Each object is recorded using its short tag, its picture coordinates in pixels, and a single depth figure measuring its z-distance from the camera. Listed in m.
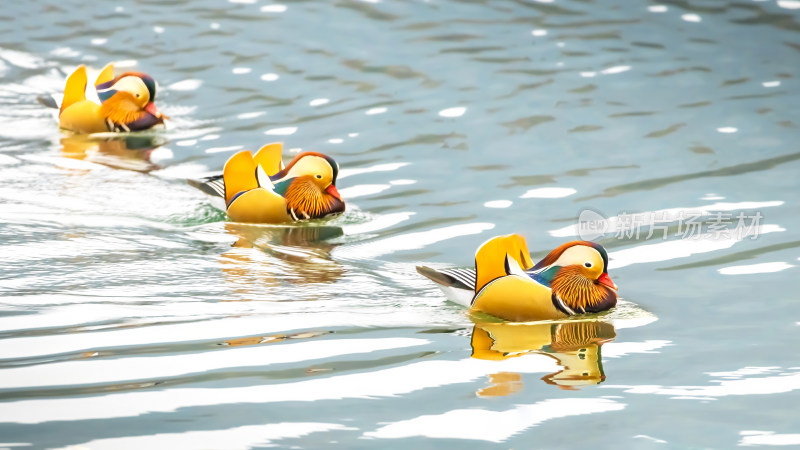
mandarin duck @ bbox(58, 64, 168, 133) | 23.72
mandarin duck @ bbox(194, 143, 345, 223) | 17.73
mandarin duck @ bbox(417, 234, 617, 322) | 13.07
